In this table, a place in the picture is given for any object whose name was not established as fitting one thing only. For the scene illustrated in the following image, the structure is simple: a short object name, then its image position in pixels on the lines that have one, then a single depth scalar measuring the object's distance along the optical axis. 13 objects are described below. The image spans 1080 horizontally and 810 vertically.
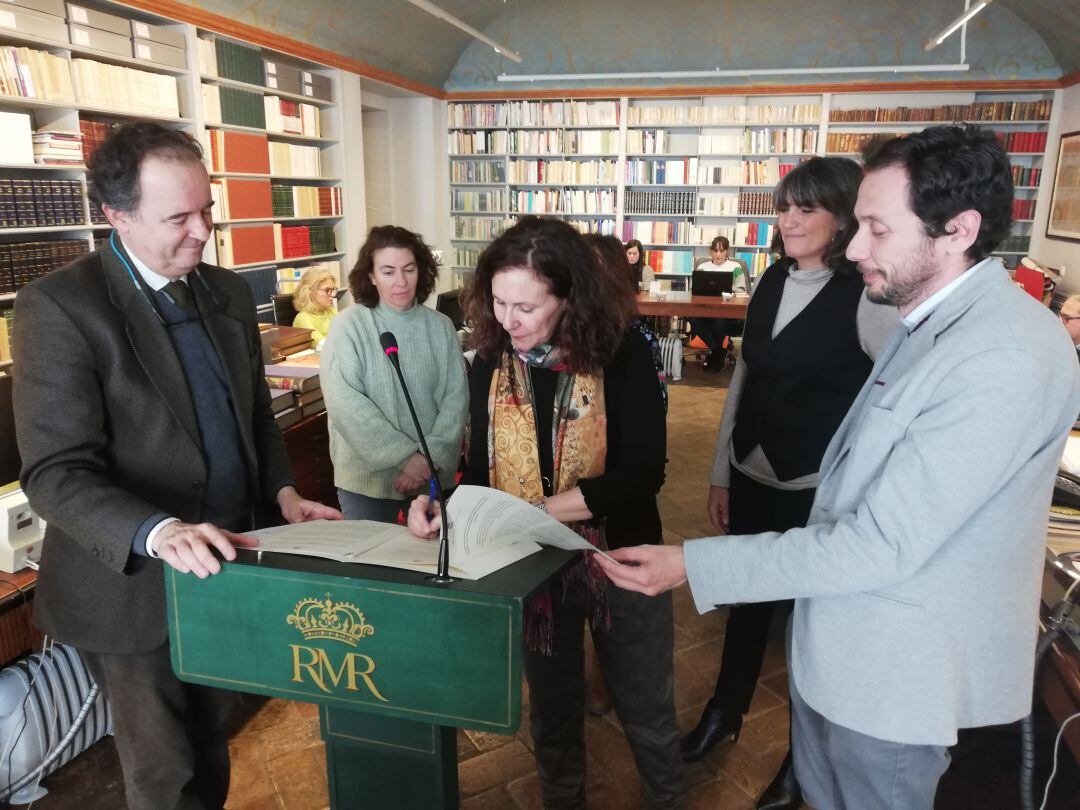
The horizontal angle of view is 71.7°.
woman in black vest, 2.06
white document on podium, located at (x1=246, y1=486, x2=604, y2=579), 1.11
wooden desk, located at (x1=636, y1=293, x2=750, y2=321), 7.10
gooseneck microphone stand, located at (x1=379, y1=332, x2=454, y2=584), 1.05
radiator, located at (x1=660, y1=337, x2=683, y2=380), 7.95
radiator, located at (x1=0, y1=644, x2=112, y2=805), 2.12
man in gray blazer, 1.07
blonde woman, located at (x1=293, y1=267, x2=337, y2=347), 4.78
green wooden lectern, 1.02
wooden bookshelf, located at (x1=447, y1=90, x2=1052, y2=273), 8.46
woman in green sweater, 2.65
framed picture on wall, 7.68
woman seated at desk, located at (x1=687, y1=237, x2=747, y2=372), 8.11
